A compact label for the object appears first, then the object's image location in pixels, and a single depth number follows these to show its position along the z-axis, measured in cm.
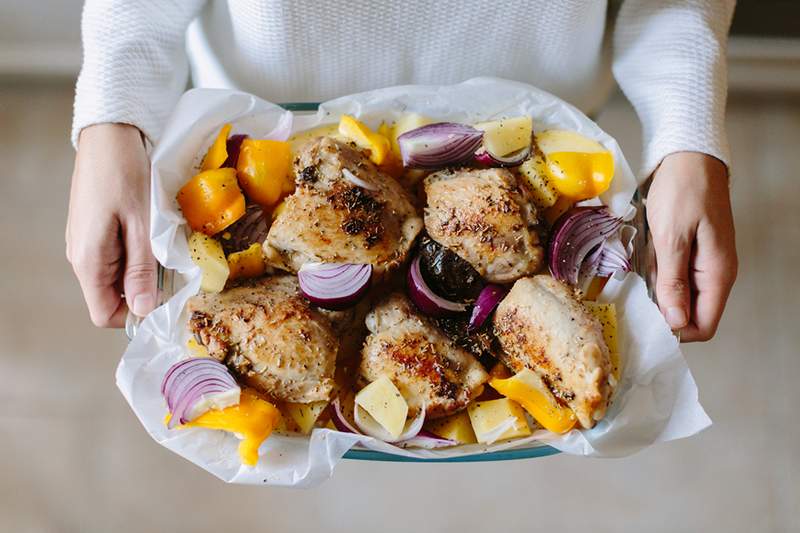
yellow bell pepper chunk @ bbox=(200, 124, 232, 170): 102
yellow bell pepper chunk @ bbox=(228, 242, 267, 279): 98
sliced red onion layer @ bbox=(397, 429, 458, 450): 94
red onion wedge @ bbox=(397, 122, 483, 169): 100
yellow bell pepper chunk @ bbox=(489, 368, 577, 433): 92
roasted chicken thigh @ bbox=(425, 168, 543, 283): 96
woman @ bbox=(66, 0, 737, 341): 102
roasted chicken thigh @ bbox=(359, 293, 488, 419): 93
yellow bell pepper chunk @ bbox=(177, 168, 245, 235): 98
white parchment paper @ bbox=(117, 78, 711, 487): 94
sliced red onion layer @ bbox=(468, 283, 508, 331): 98
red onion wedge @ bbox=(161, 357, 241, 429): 89
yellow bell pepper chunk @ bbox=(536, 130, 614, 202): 101
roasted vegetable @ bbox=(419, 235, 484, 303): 96
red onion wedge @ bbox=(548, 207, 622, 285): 99
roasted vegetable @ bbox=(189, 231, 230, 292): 97
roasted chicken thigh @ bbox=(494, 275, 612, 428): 90
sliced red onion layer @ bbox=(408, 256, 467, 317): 96
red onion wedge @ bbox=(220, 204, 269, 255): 100
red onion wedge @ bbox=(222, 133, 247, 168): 103
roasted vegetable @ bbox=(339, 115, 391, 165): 103
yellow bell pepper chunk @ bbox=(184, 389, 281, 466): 88
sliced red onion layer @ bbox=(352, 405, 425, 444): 93
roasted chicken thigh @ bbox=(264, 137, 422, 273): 94
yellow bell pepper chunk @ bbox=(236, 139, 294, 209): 100
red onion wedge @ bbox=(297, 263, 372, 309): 94
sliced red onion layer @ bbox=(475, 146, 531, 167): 102
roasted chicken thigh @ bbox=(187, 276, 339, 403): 91
